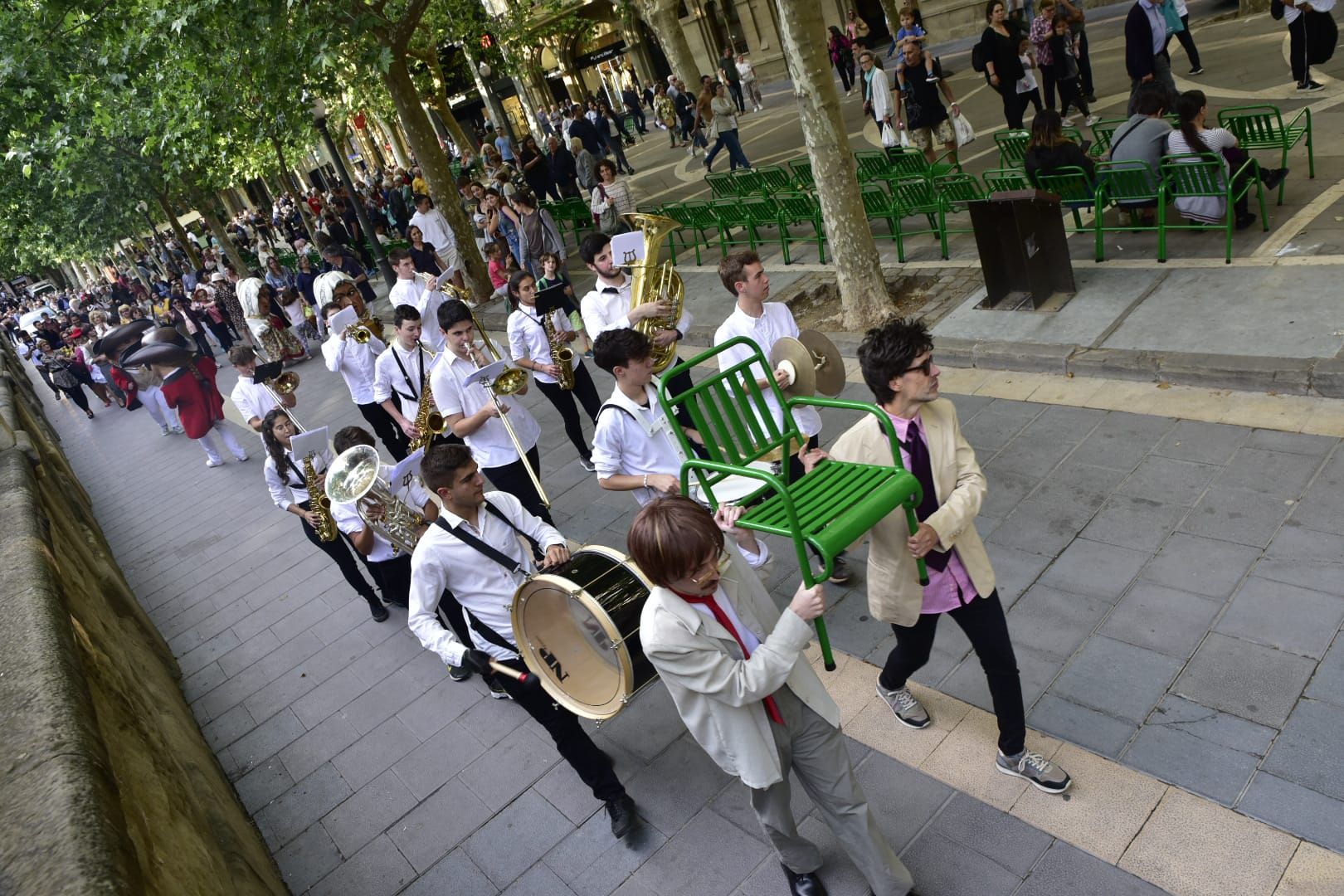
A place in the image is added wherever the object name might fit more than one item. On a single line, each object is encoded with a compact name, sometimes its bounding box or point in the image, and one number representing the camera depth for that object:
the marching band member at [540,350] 7.27
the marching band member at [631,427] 4.70
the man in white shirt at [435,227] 15.11
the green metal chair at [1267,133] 8.36
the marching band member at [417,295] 9.46
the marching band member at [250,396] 7.97
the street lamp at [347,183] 17.41
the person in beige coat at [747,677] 2.72
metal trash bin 7.77
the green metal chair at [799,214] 10.77
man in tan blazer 3.32
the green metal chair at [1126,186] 7.92
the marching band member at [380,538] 5.48
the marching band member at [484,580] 4.04
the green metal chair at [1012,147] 10.24
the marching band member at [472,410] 6.10
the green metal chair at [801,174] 12.54
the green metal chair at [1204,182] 7.51
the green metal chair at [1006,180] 8.92
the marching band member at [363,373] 8.49
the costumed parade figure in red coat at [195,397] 12.30
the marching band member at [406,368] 7.18
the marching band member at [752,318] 5.18
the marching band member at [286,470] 6.28
